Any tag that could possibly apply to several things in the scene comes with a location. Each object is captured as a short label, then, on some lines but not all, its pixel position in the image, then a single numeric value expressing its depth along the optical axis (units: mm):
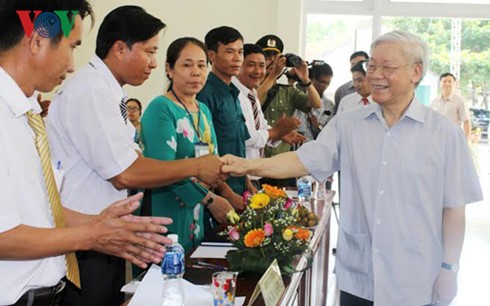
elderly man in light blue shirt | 1902
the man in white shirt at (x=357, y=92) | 5059
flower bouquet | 1794
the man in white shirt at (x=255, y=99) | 3457
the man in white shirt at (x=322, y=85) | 5246
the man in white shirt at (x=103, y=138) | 1851
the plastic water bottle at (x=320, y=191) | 3316
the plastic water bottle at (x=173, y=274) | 1451
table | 1780
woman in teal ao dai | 2354
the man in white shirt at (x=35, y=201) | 1175
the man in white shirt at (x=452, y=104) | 7156
